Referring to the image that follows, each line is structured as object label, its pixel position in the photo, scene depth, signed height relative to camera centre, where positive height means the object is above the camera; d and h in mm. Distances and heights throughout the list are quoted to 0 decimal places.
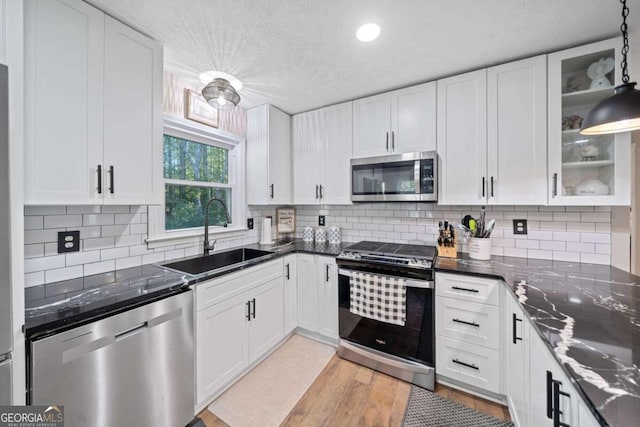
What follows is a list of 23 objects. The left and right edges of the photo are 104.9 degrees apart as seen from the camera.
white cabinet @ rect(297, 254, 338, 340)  2342 -808
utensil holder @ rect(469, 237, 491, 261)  2016 -298
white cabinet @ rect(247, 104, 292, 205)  2650 +626
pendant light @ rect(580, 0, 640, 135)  1075 +475
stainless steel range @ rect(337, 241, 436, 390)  1847 -782
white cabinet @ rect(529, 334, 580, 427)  771 -638
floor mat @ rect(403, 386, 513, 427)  1538 -1316
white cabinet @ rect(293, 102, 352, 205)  2586 +634
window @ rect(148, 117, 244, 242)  2123 +323
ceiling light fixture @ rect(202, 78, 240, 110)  1769 +868
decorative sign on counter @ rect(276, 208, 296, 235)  3057 -103
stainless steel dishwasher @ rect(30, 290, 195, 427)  1015 -746
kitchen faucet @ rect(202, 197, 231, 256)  2215 -223
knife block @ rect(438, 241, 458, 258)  2133 -338
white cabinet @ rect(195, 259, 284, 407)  1625 -847
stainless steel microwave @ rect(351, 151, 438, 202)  2098 +319
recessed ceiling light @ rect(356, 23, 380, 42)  1493 +1130
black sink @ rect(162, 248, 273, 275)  2035 -443
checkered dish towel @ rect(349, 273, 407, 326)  1894 -682
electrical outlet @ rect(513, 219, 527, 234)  2074 -112
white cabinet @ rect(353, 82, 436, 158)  2180 +856
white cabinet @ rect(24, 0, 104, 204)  1152 +564
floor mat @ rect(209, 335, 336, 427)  1618 -1320
